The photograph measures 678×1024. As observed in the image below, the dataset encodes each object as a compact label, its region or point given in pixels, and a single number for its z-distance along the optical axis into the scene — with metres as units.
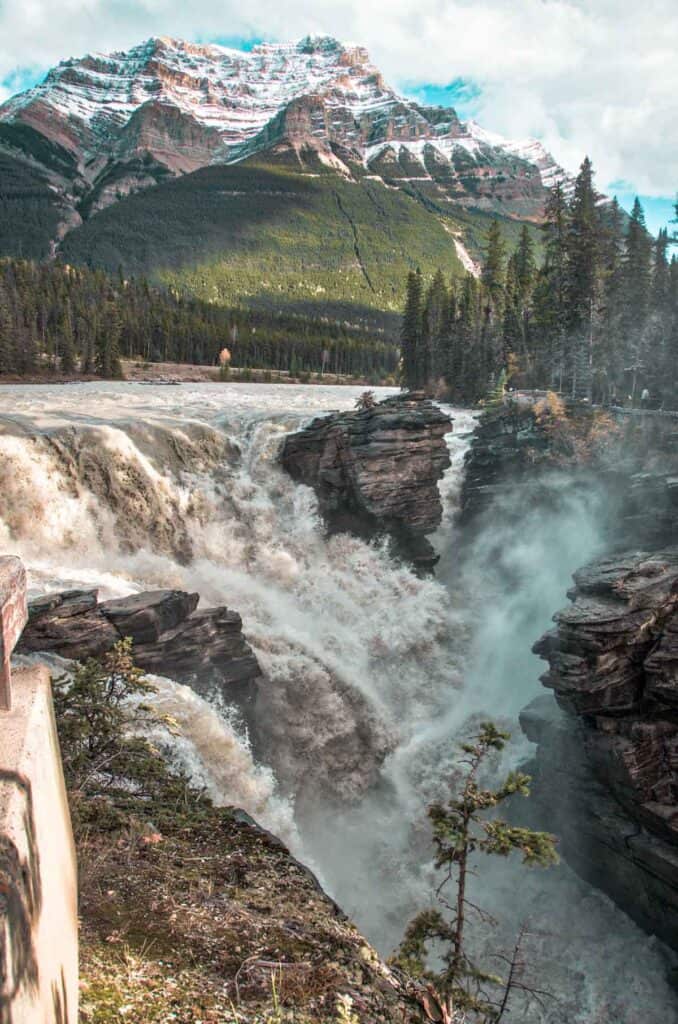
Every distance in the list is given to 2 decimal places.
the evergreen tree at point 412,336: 73.06
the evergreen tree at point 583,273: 43.38
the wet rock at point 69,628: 14.70
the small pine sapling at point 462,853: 7.09
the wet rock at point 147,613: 16.06
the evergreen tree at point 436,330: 67.50
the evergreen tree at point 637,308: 48.75
